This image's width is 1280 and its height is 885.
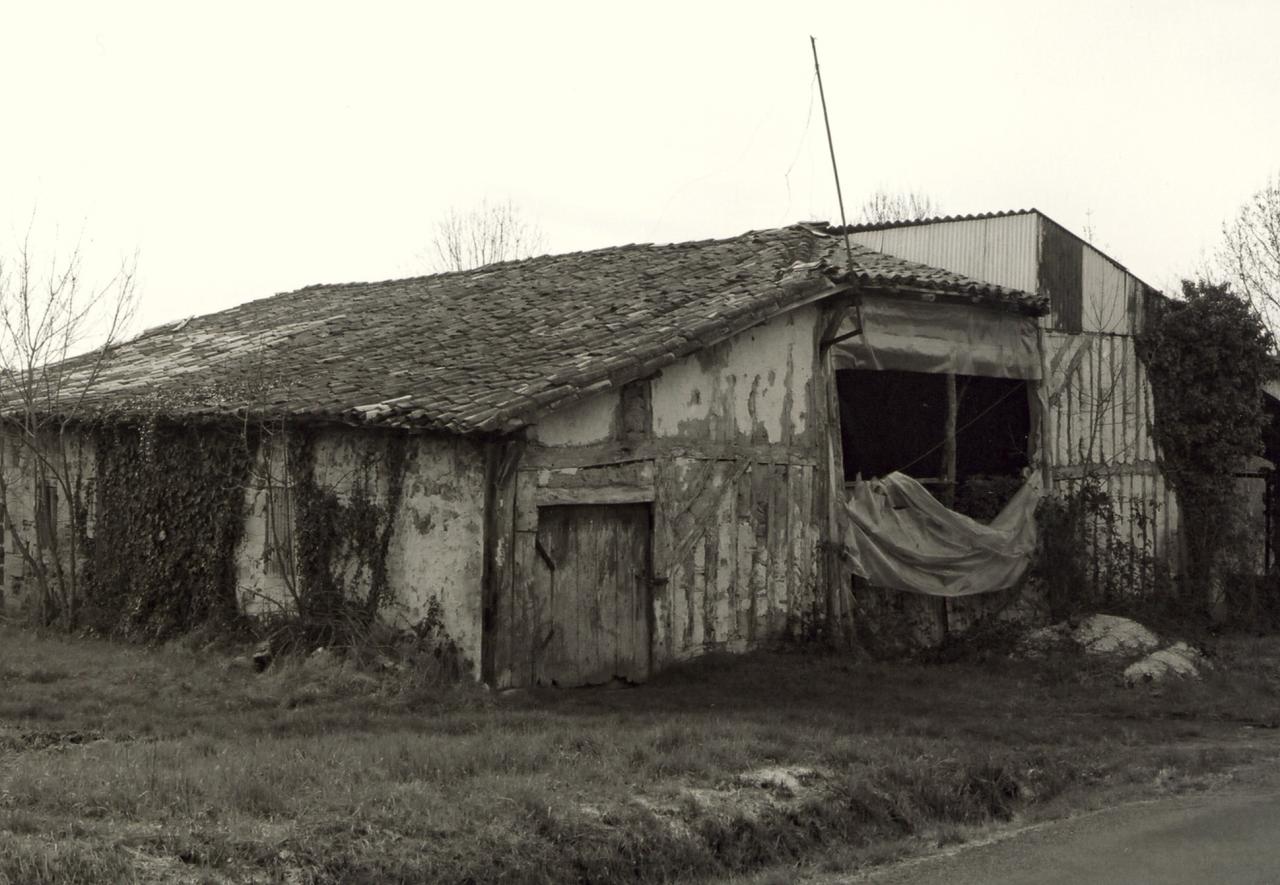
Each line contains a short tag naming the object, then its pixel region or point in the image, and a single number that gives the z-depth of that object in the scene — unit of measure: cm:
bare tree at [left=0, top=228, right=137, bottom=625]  1738
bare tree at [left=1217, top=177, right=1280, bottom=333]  2914
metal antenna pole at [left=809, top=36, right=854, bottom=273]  1332
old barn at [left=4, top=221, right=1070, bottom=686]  1316
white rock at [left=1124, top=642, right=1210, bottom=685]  1479
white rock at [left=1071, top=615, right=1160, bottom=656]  1596
